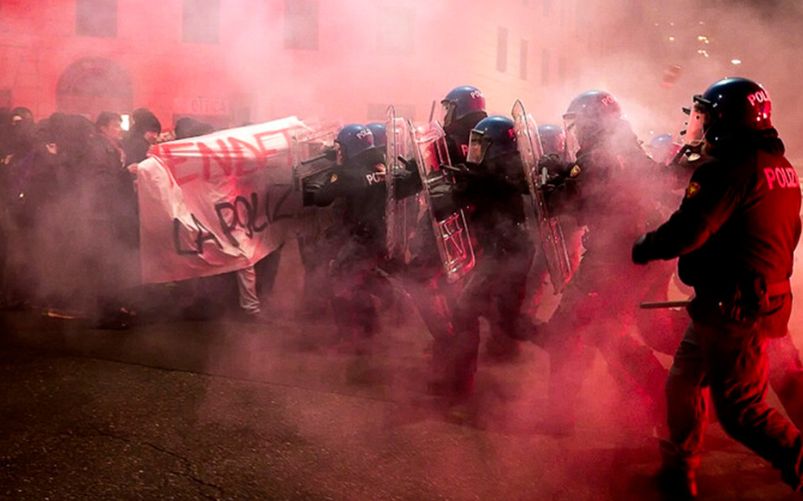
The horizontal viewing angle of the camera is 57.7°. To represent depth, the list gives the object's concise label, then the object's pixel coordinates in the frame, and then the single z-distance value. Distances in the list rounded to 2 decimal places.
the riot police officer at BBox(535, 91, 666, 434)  3.21
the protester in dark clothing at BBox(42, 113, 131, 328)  5.20
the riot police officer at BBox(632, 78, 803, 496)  2.35
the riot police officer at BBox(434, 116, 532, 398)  3.56
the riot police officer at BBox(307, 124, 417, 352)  4.29
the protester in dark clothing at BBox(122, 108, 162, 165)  5.75
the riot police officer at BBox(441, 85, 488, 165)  4.37
